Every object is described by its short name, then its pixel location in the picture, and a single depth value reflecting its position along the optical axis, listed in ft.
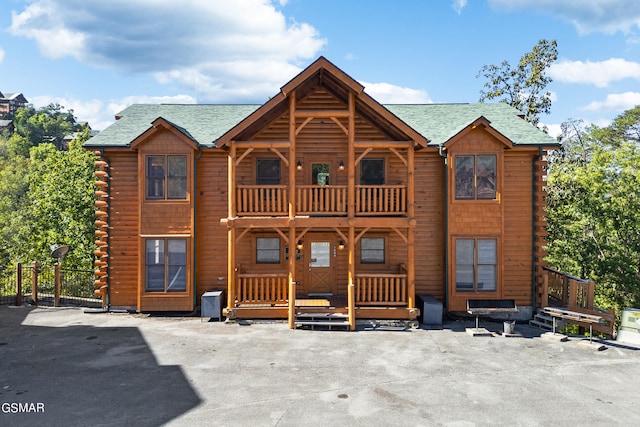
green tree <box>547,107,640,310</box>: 67.77
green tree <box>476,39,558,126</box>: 103.40
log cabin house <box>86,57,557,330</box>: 44.42
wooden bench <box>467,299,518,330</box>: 42.24
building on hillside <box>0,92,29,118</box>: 409.08
